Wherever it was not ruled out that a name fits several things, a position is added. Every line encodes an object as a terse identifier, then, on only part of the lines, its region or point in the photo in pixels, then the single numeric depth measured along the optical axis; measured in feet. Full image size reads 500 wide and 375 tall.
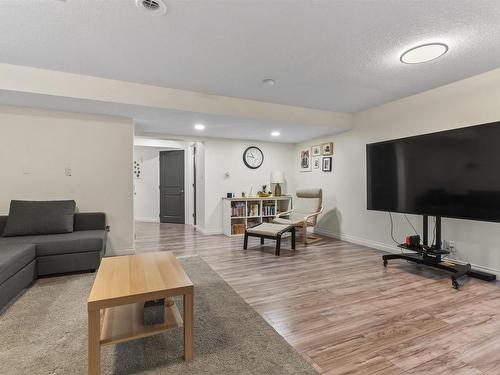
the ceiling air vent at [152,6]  5.88
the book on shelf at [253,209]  18.19
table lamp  18.45
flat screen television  8.39
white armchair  15.07
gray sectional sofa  7.56
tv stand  8.91
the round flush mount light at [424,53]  7.66
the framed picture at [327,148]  16.88
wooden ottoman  12.75
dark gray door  23.00
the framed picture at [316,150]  17.92
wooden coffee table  4.42
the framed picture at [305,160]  18.97
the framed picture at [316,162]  17.97
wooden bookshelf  17.39
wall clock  19.08
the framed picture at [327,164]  16.97
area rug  4.87
